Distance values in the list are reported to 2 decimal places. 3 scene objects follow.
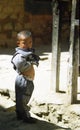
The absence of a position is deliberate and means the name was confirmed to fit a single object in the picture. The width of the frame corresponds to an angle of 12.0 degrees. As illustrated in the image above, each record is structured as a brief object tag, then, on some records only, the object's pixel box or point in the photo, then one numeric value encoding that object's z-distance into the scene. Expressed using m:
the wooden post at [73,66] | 5.68
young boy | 4.16
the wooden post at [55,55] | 6.14
